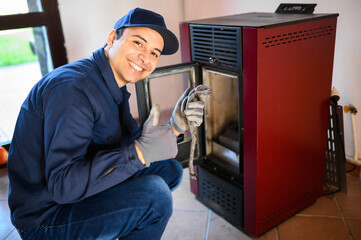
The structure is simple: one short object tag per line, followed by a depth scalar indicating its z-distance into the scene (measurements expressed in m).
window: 2.44
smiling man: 1.10
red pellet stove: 1.53
